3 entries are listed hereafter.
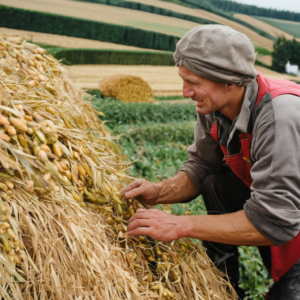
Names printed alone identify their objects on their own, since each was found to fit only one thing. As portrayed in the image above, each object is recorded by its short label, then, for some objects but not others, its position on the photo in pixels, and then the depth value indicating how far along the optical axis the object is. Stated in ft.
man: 4.86
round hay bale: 30.68
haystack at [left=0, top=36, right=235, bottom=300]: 3.97
